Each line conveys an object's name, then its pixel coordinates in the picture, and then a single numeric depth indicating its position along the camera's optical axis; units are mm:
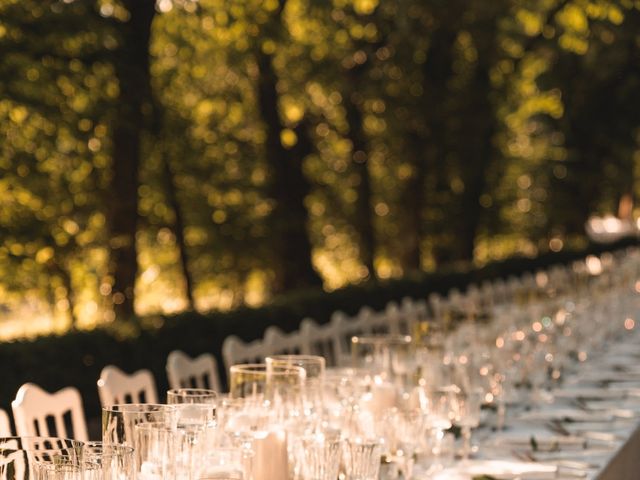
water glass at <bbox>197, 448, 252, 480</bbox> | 6811
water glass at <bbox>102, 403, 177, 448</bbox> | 6617
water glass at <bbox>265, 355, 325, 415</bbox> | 8131
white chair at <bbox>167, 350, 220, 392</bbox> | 11360
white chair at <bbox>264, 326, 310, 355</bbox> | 13815
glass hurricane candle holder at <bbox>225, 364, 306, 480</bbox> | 7714
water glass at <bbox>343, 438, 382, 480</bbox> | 6710
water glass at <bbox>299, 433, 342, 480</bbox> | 6587
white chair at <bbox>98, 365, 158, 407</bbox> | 9961
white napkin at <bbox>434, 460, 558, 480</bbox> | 8324
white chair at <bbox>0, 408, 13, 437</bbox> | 7819
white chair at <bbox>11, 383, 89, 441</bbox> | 8815
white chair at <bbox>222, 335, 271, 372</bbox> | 12922
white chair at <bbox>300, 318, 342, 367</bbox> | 15325
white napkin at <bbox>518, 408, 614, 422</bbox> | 10735
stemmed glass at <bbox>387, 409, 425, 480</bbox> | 7923
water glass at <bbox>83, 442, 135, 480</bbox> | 5717
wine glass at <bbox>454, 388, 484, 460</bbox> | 8696
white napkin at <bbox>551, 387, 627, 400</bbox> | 11999
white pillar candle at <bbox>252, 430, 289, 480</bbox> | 7134
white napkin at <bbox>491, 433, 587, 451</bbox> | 9463
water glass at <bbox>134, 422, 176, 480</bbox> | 6253
